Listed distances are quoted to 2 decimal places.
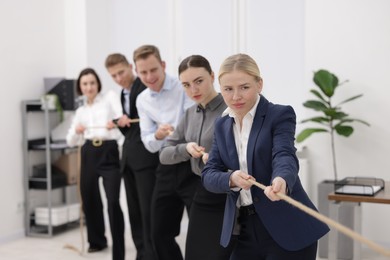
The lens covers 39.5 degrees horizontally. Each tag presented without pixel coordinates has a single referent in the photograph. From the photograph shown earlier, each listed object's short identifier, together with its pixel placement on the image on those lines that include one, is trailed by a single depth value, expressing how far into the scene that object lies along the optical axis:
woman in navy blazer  1.91
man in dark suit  3.55
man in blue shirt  3.01
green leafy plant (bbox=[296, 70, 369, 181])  4.35
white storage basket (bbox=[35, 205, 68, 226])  5.30
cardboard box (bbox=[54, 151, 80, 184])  5.48
